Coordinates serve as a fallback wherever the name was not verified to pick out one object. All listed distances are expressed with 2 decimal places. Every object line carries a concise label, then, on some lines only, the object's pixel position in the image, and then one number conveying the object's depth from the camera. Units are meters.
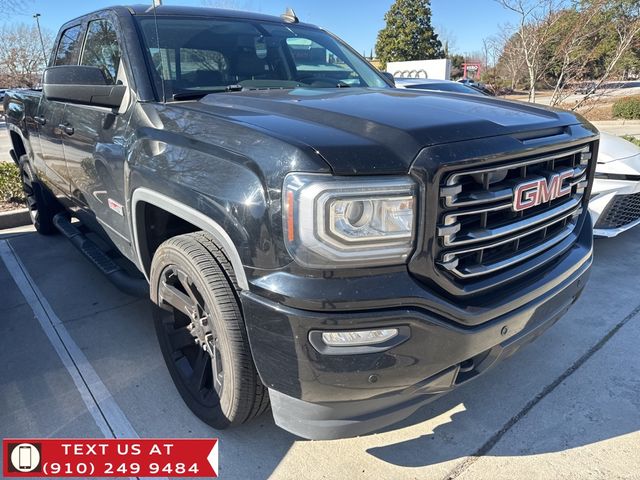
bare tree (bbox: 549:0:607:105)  8.05
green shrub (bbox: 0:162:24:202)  6.42
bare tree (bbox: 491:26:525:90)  9.43
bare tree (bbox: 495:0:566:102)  8.27
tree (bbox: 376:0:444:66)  39.59
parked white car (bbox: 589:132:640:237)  4.30
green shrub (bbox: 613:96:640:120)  19.12
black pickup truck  1.63
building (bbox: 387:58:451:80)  21.47
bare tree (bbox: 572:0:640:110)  8.28
